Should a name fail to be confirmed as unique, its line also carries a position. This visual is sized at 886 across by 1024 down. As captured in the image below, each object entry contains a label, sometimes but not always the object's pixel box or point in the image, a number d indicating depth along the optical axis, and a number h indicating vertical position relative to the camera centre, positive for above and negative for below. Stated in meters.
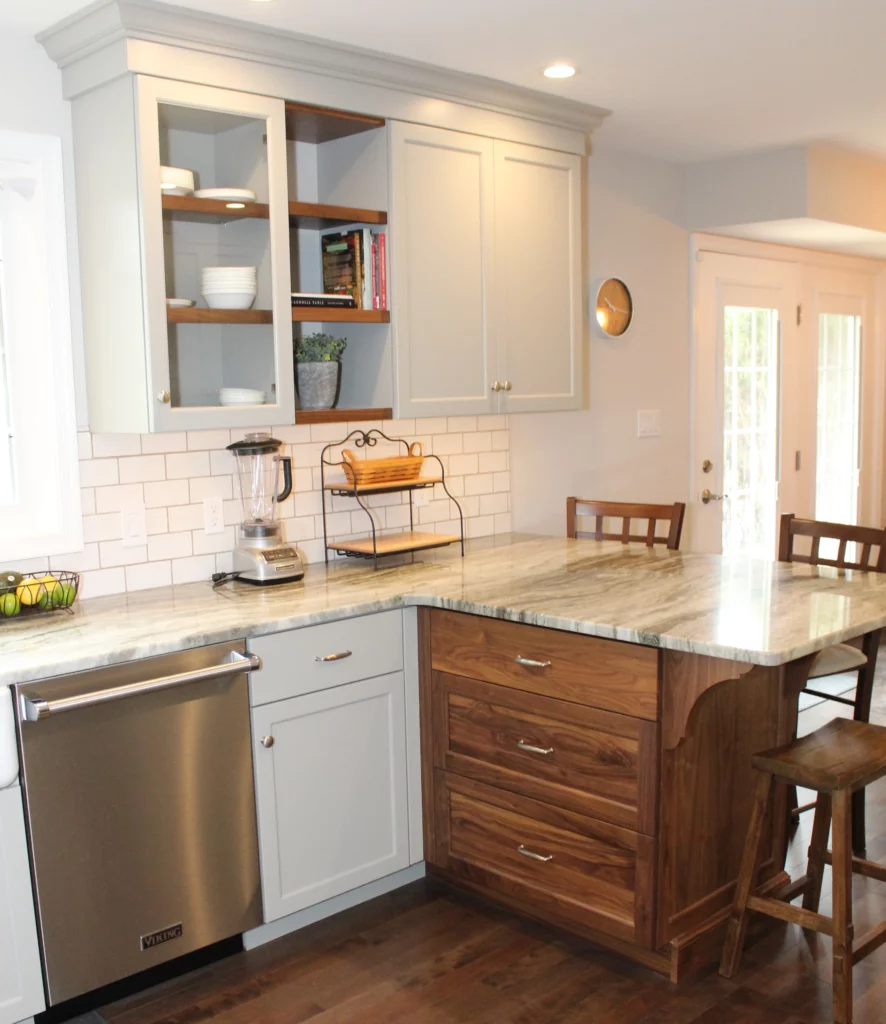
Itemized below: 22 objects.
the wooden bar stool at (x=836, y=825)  2.32 -1.01
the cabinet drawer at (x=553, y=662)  2.46 -0.66
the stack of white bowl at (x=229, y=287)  2.89 +0.33
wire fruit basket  2.65 -0.48
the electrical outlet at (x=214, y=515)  3.20 -0.33
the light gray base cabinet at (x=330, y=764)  2.67 -0.96
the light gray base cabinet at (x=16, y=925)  2.24 -1.11
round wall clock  4.37 +0.38
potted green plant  3.17 +0.10
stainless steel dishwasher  2.29 -0.94
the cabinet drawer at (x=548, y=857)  2.54 -1.18
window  2.85 +0.14
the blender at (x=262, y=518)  3.07 -0.34
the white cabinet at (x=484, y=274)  3.24 +0.41
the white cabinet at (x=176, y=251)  2.67 +0.42
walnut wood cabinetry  2.48 -0.95
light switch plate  4.62 -0.11
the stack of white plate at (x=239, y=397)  2.93 +0.02
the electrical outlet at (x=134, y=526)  3.04 -0.34
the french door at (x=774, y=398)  4.94 -0.02
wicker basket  3.27 -0.21
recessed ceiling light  3.19 +1.01
